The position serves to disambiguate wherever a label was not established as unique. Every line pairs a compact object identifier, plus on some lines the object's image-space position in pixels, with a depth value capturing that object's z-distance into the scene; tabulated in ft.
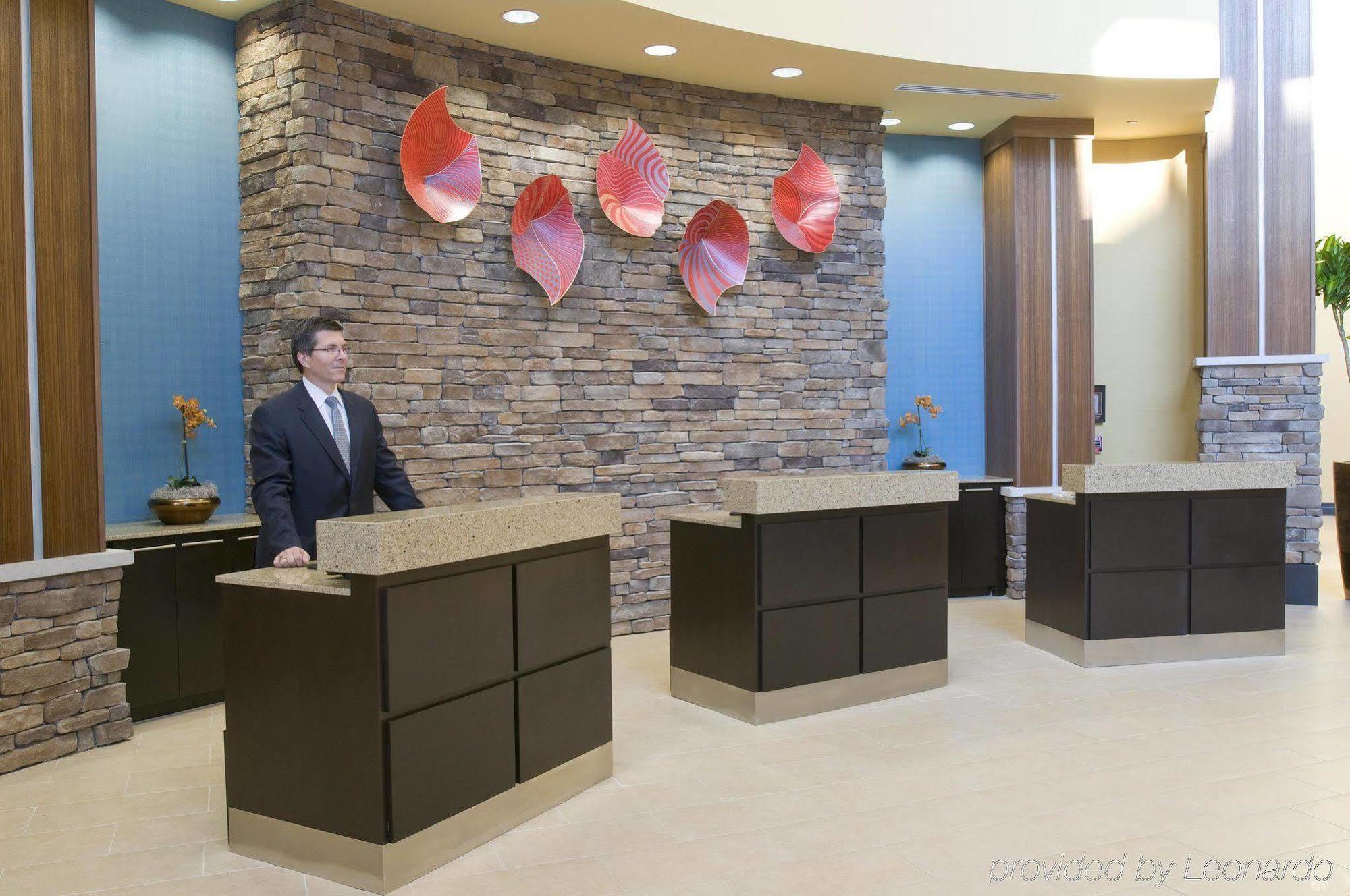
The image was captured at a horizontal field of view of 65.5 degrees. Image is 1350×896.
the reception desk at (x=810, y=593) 15.08
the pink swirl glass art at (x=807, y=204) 23.02
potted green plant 23.79
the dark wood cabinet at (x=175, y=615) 15.23
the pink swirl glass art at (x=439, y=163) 17.89
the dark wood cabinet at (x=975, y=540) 25.02
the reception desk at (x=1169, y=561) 18.25
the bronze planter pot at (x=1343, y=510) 23.65
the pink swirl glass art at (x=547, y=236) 19.74
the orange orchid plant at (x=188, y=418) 16.47
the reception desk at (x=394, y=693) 9.76
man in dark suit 11.72
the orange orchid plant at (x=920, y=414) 25.39
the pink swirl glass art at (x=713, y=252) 22.06
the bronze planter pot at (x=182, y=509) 15.99
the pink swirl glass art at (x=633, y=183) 20.84
